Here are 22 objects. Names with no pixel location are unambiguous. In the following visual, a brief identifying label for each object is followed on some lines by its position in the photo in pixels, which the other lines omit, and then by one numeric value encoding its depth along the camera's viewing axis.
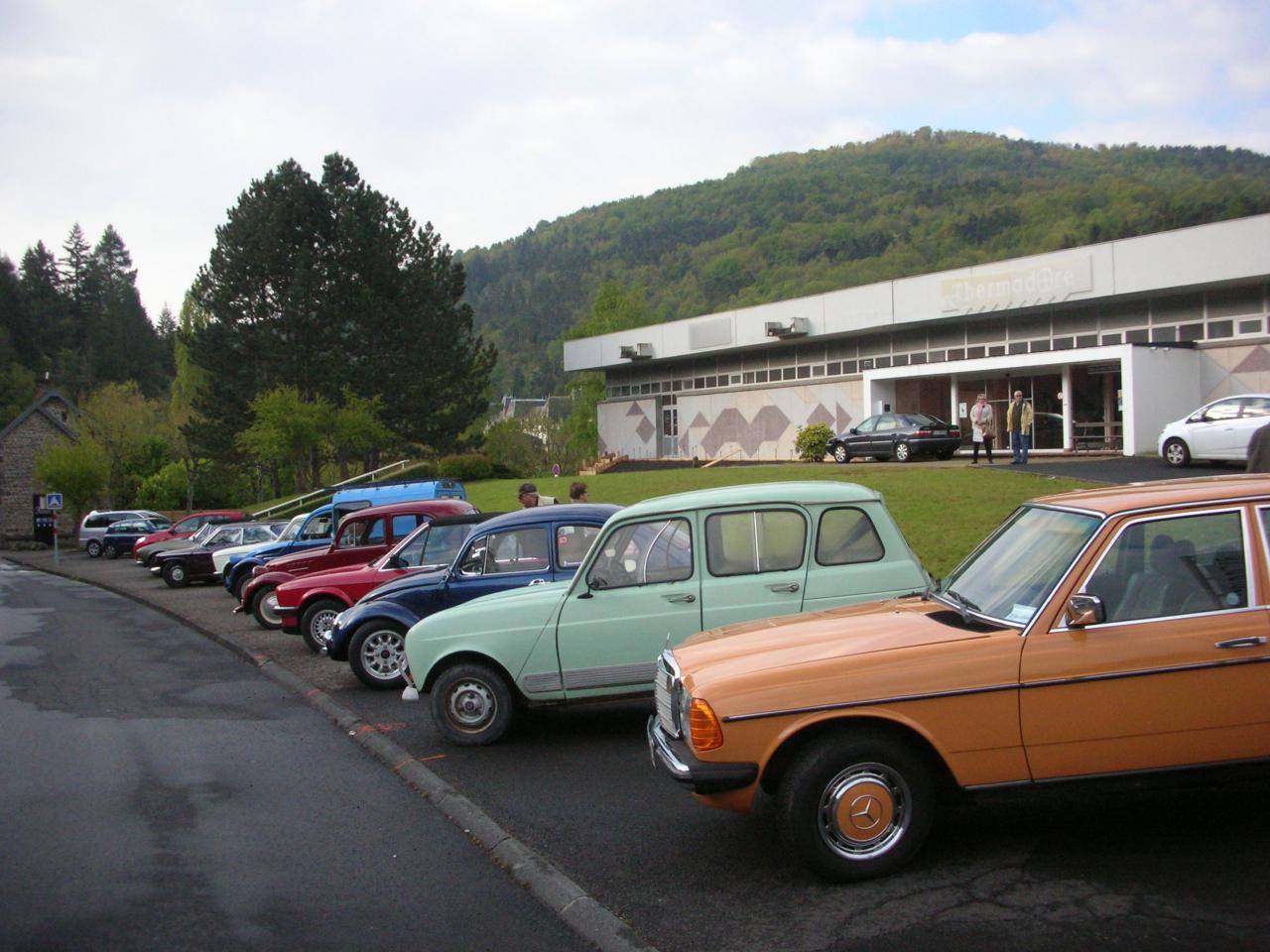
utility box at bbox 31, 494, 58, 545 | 62.68
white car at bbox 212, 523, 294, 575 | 23.23
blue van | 19.82
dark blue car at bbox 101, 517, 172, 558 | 47.12
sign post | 46.30
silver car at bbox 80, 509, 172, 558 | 48.41
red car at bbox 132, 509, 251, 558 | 38.53
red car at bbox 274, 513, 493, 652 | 13.26
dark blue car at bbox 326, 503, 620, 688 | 9.91
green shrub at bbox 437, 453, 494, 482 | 48.66
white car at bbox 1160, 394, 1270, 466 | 21.50
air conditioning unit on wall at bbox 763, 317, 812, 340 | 41.97
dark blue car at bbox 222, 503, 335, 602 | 20.42
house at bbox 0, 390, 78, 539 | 69.31
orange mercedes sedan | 4.99
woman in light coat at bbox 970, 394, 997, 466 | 26.28
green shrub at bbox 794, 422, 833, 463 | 36.06
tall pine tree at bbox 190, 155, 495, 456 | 51.59
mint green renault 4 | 7.77
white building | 29.28
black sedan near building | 30.64
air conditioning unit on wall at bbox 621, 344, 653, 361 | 51.44
